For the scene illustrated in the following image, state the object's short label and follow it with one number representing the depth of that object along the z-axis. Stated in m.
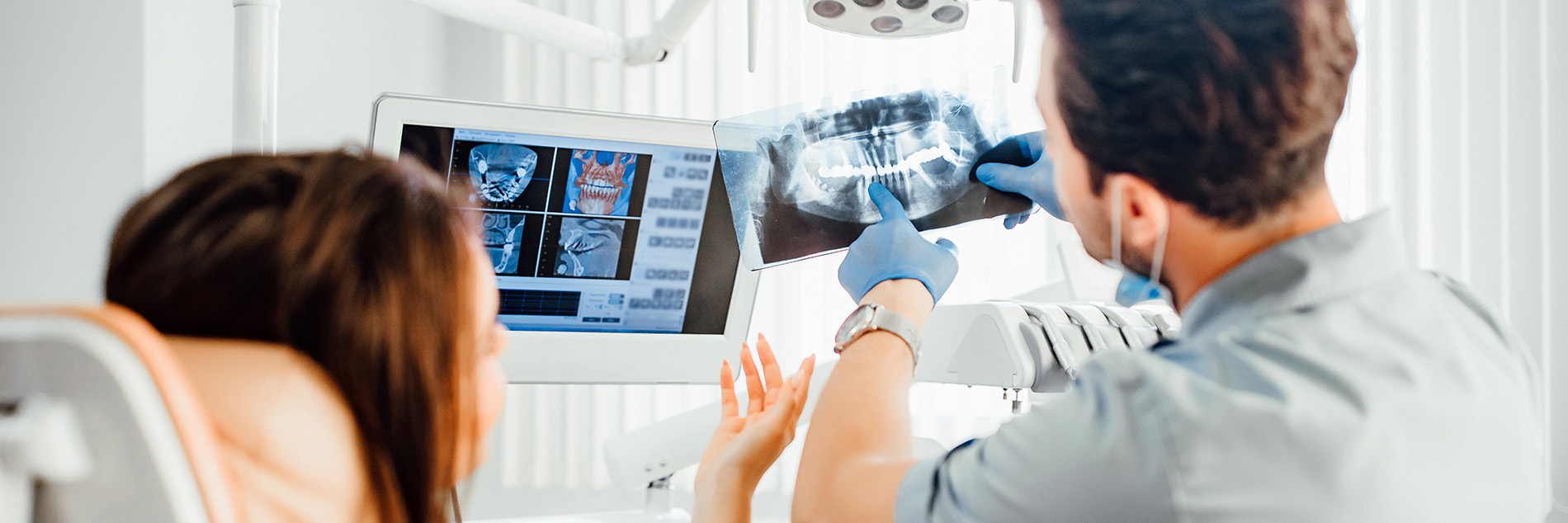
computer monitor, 1.07
